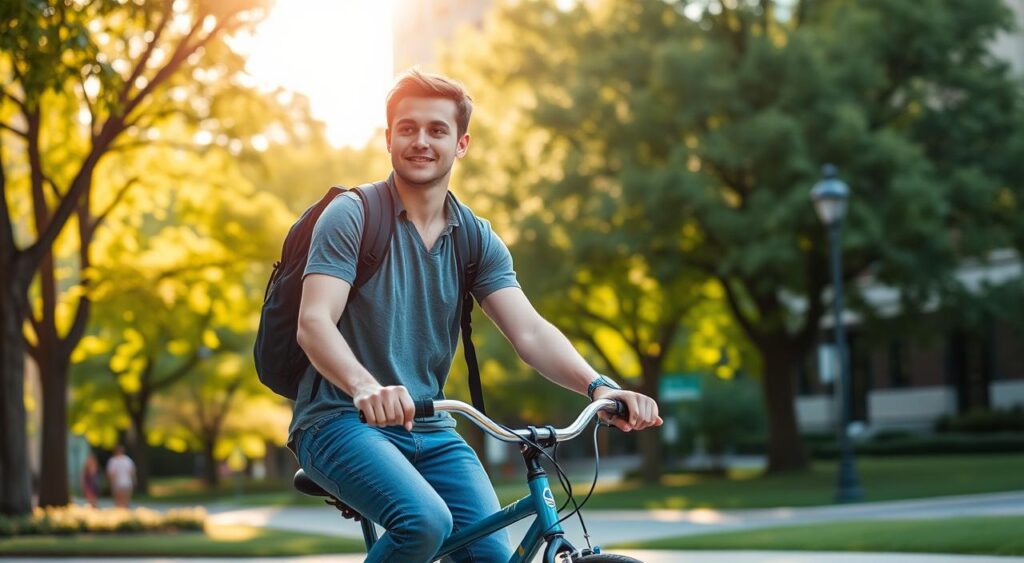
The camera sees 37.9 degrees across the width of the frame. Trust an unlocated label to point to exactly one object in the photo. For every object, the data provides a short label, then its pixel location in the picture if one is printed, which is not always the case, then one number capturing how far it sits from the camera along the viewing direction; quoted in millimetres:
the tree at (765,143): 25438
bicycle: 3752
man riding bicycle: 3959
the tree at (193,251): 23859
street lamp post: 22266
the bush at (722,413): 41188
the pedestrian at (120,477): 31734
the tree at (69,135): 12086
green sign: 28094
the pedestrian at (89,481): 33969
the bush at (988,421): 39719
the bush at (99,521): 19234
